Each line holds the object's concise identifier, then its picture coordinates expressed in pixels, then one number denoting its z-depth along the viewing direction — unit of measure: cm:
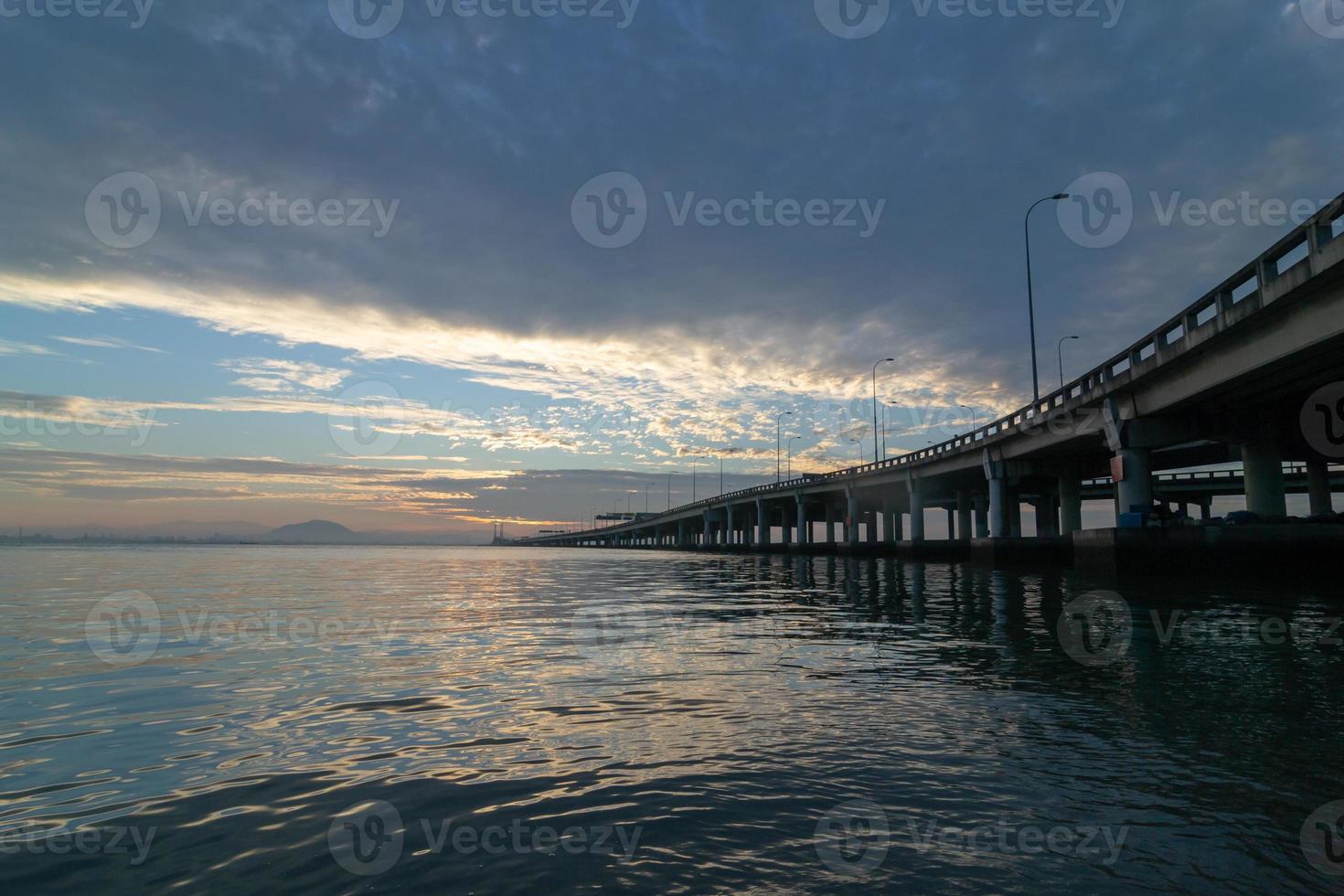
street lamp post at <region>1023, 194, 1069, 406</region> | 5112
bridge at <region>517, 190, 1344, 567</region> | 2388
